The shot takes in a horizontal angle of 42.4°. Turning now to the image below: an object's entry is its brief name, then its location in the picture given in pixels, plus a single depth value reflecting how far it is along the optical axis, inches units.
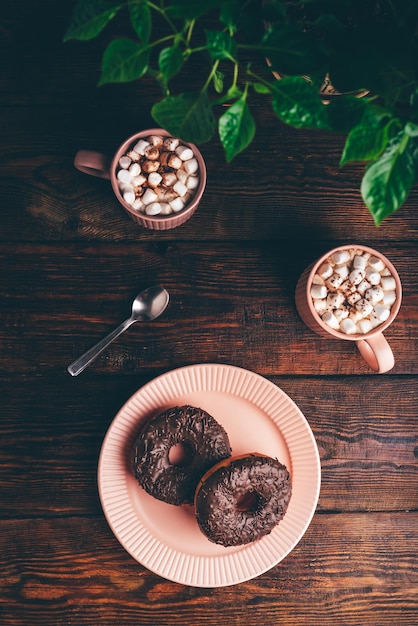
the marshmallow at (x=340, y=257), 45.9
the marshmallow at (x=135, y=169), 44.4
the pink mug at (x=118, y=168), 44.3
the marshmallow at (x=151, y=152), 44.8
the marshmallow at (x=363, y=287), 45.6
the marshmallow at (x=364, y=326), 45.3
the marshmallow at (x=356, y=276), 45.6
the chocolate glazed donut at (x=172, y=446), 44.5
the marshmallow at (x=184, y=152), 44.6
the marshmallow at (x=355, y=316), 45.4
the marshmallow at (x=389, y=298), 45.9
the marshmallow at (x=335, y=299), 45.4
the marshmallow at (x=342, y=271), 45.8
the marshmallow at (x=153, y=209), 44.4
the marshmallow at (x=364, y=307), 45.2
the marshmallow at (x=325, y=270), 45.6
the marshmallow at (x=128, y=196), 44.5
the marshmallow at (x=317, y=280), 45.9
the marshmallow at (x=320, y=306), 45.4
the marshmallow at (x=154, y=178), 44.5
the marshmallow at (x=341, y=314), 45.3
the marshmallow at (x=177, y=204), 44.8
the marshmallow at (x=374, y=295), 45.4
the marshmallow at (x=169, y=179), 44.7
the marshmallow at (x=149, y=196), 44.7
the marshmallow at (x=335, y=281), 45.4
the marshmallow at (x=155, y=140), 44.8
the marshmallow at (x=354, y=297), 45.6
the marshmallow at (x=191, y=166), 45.1
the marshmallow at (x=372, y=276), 45.8
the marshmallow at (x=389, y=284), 46.1
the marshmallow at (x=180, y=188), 44.8
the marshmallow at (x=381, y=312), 45.4
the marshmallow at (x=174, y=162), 44.6
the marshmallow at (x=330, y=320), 45.2
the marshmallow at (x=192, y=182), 45.4
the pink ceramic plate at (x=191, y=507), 46.2
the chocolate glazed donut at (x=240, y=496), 43.2
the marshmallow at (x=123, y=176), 44.1
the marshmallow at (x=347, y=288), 45.8
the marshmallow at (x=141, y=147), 44.7
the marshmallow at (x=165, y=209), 44.8
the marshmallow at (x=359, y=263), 45.9
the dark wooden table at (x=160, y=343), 48.2
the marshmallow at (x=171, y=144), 45.0
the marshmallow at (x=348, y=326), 45.1
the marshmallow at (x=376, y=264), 46.6
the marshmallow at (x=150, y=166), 44.5
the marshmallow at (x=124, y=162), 44.4
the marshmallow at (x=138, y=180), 44.7
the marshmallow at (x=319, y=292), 45.2
